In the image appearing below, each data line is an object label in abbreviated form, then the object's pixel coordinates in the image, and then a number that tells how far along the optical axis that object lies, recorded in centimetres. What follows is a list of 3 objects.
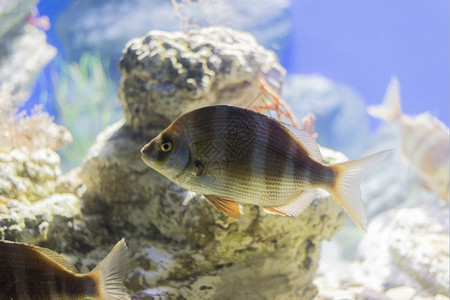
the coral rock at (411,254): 334
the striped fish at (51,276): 128
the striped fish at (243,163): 130
